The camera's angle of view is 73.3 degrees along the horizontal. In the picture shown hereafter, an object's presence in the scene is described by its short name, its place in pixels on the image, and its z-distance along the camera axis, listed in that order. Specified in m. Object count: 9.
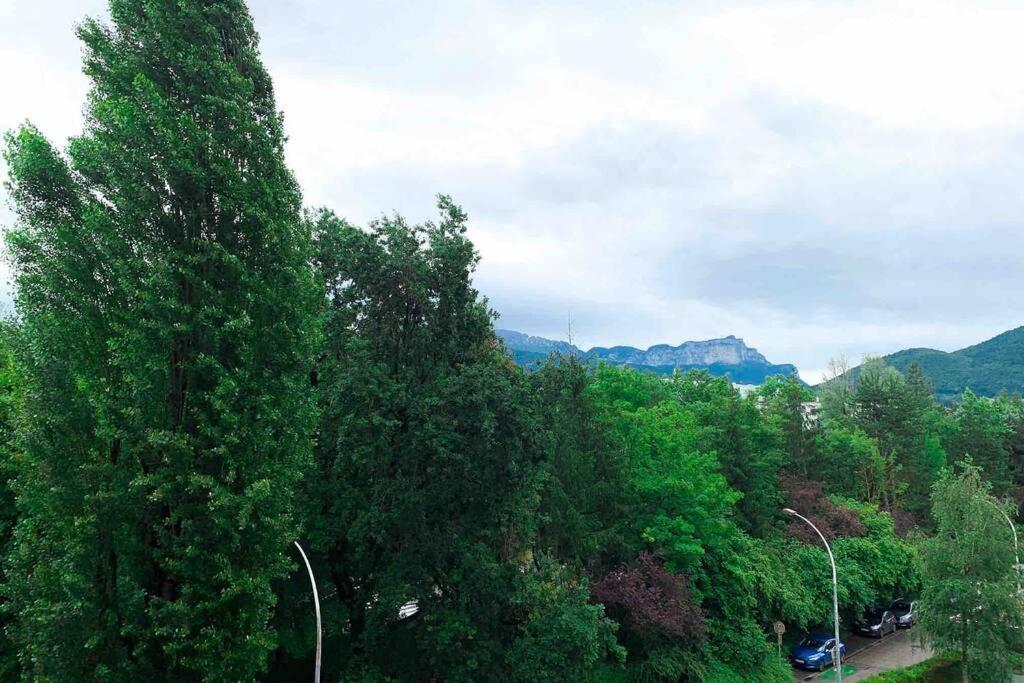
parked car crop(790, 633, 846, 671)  28.97
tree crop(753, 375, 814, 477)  42.28
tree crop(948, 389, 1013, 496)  55.16
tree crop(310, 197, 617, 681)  18.25
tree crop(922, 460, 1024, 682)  23.02
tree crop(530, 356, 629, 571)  23.62
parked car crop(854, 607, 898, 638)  34.62
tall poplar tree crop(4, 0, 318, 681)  11.97
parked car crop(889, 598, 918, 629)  36.16
